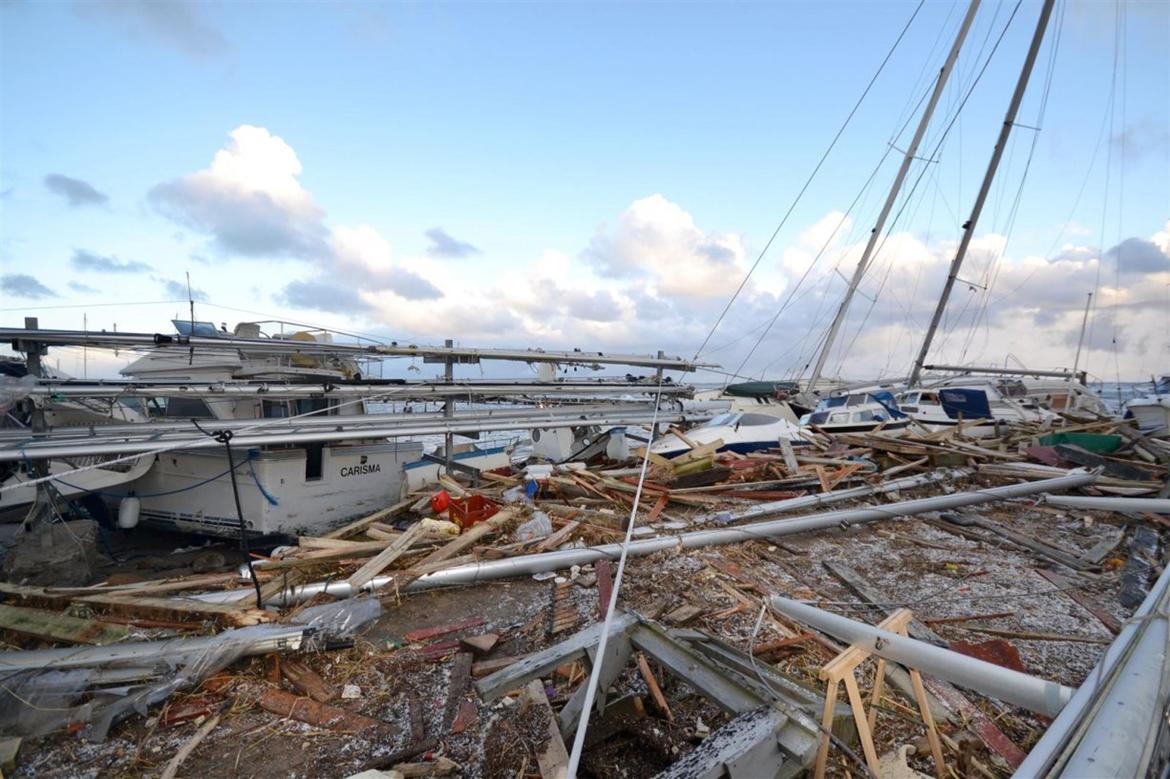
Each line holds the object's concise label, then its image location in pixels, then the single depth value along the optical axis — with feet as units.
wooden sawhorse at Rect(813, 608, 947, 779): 8.16
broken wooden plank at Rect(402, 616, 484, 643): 14.73
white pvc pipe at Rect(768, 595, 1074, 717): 7.68
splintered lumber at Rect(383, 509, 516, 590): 17.71
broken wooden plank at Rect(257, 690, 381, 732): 11.12
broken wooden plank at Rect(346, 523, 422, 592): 17.22
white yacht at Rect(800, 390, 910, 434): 54.65
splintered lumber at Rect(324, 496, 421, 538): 26.53
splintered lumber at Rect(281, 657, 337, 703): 12.03
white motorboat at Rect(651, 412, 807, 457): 42.55
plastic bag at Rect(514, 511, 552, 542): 22.70
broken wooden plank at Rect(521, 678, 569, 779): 8.30
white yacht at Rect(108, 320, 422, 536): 36.19
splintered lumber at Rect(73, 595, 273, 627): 14.64
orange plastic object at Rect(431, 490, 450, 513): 26.40
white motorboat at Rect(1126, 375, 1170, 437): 47.98
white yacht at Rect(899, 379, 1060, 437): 56.75
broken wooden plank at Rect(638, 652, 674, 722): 10.77
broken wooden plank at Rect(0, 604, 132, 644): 13.82
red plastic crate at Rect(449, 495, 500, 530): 24.98
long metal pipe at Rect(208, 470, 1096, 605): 16.80
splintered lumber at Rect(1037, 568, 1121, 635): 15.79
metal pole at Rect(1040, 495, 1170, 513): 25.36
